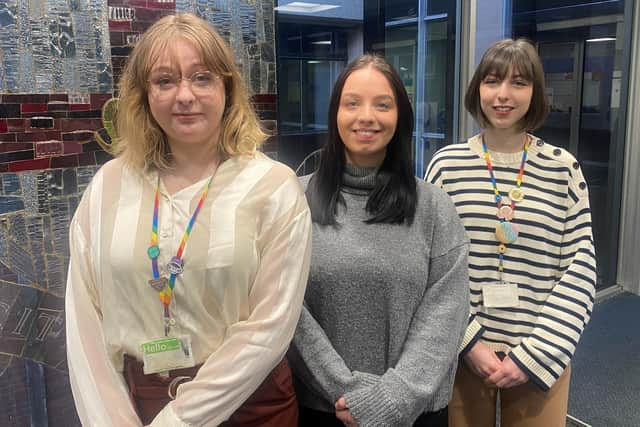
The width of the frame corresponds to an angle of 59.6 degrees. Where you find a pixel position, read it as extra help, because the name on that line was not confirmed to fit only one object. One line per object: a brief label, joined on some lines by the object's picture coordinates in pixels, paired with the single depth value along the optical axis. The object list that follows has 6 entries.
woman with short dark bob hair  1.67
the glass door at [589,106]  4.01
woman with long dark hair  1.37
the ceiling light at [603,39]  4.05
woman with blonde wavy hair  1.21
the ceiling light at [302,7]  2.41
